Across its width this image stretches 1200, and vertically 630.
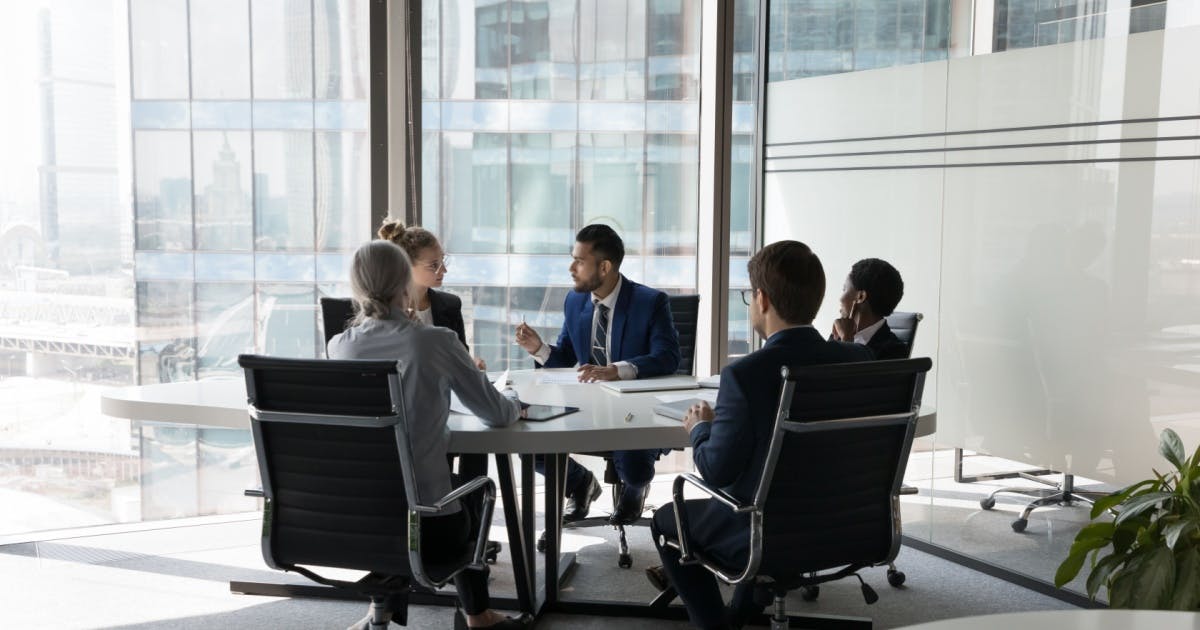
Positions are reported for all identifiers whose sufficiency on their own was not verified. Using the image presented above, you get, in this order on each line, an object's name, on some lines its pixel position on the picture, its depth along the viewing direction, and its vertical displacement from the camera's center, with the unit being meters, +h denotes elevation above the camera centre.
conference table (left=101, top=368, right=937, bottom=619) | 3.04 -0.71
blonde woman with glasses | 4.05 -0.33
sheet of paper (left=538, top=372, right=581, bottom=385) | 3.94 -0.71
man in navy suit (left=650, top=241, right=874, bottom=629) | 2.64 -0.52
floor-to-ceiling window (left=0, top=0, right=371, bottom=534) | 4.64 -0.15
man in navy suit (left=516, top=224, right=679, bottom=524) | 4.18 -0.56
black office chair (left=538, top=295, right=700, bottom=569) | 4.55 -0.60
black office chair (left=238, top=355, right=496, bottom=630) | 2.55 -0.71
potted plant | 2.82 -0.97
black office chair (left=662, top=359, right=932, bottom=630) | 2.57 -0.72
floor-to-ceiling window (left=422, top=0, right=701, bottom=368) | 5.32 +0.24
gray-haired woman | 2.84 -0.48
